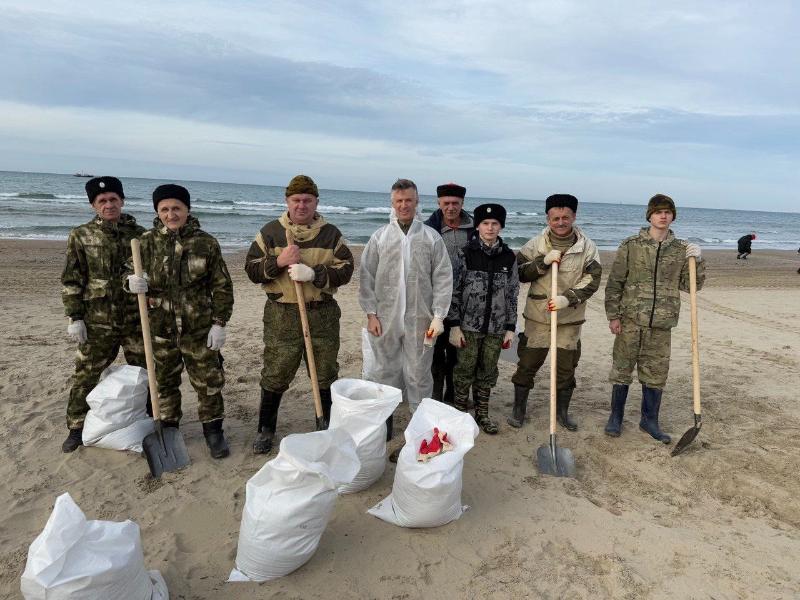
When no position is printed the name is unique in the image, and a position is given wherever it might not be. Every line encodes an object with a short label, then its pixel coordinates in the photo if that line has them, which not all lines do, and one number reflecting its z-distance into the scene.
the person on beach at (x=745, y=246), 19.80
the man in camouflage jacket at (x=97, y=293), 3.80
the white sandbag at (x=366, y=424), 3.28
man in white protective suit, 4.00
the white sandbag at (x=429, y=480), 2.92
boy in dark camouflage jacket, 4.21
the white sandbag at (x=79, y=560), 2.06
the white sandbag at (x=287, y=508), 2.54
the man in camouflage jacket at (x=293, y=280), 3.71
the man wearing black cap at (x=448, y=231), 4.46
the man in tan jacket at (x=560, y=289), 4.24
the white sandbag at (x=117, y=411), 3.85
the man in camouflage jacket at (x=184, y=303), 3.67
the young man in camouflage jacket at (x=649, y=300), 4.22
